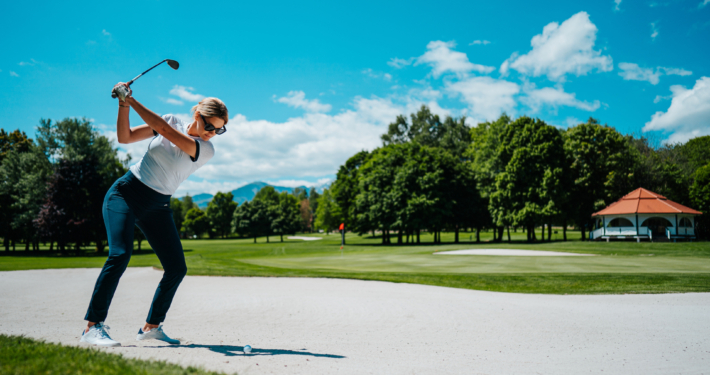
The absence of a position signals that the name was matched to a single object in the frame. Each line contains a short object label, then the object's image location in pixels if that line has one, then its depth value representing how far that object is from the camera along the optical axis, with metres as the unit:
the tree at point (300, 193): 141.80
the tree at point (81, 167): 30.61
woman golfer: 3.53
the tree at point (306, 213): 118.50
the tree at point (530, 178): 36.16
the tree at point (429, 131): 55.41
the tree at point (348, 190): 45.47
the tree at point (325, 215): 52.40
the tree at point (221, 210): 86.88
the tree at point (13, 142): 38.06
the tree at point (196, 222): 90.31
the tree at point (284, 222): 64.12
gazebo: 32.97
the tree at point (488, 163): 41.23
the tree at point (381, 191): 40.00
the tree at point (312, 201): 125.54
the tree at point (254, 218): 64.31
